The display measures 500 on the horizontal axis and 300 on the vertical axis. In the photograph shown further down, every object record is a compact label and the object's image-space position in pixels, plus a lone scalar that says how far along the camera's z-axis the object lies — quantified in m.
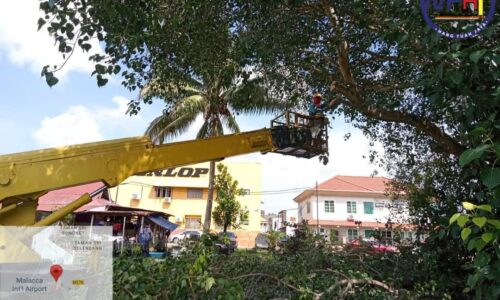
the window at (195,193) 37.91
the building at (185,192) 37.16
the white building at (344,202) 44.31
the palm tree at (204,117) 17.47
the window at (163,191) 37.53
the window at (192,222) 36.48
